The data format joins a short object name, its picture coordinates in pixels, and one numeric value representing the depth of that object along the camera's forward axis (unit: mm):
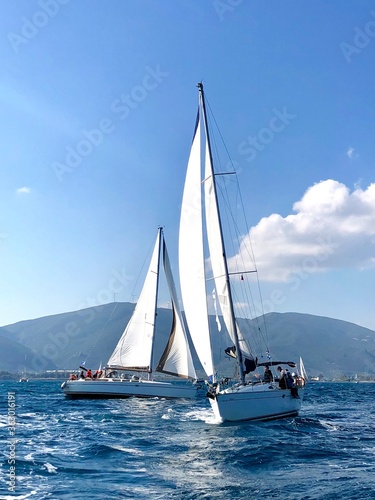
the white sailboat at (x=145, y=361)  44750
